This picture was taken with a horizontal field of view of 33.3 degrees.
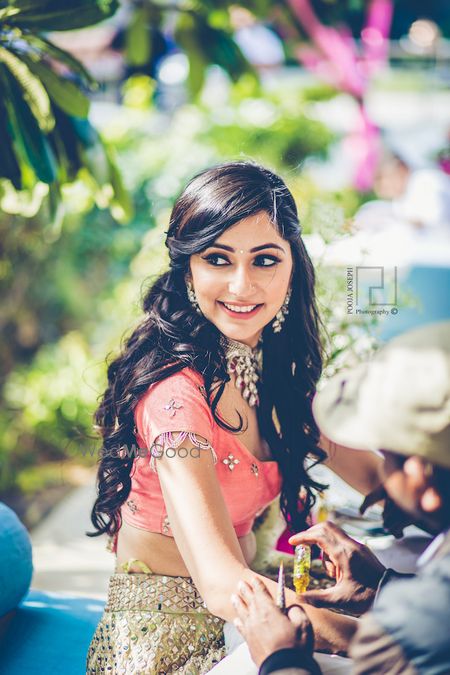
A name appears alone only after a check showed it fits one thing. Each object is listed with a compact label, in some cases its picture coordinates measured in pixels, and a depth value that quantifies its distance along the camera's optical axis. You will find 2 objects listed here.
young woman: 1.56
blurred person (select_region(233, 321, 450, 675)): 1.02
